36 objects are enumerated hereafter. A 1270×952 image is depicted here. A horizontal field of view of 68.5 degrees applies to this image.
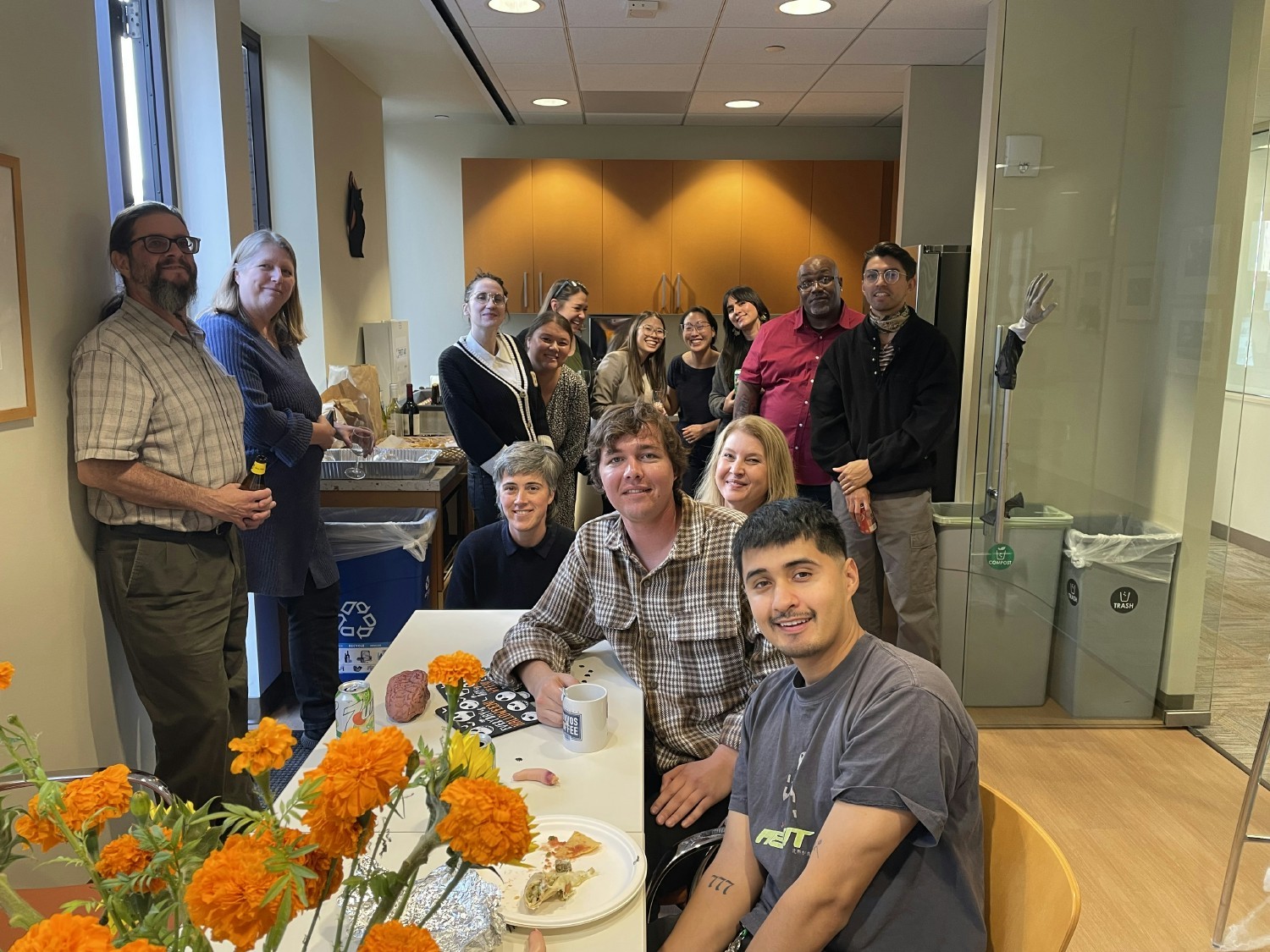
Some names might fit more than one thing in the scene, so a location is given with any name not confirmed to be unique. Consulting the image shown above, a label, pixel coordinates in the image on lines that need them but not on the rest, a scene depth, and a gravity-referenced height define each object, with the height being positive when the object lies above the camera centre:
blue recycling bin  3.43 -0.94
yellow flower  0.65 -0.30
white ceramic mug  1.55 -0.66
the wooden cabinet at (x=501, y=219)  6.23 +0.71
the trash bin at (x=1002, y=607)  3.33 -0.99
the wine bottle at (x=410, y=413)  4.92 -0.47
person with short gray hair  2.49 -0.61
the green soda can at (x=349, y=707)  1.52 -0.63
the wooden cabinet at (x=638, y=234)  6.26 +0.62
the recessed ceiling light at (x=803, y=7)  3.63 +1.25
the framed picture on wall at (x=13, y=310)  1.83 +0.02
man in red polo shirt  3.49 -0.10
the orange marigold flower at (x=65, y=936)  0.48 -0.32
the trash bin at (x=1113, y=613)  3.29 -0.99
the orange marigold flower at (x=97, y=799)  0.62 -0.32
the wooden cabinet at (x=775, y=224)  6.26 +0.70
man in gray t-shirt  1.22 -0.63
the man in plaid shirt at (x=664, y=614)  1.82 -0.56
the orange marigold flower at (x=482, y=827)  0.58 -0.31
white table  1.10 -0.70
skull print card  1.65 -0.71
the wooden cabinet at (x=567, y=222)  6.24 +0.69
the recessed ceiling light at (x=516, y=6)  3.68 +1.26
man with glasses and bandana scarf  3.17 -0.34
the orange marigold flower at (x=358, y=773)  0.57 -0.27
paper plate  1.11 -0.69
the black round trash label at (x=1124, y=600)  3.30 -0.94
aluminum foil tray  3.61 -0.54
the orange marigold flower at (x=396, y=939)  0.55 -0.36
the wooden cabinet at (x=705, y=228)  6.26 +0.66
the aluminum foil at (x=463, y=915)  1.03 -0.66
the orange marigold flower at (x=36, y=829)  0.62 -0.34
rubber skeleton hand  3.15 +0.07
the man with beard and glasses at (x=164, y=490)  2.07 -0.38
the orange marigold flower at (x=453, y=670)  0.82 -0.30
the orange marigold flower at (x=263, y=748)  0.63 -0.29
